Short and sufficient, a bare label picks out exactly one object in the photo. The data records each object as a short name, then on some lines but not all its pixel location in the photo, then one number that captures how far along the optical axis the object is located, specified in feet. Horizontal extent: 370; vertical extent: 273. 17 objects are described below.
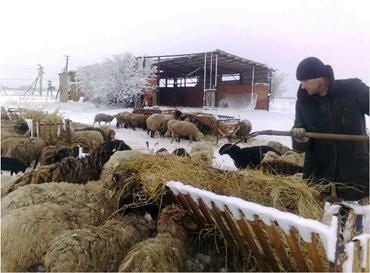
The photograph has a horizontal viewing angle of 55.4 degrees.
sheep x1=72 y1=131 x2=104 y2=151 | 19.32
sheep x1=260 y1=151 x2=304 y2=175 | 13.03
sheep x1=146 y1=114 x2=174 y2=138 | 26.82
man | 6.81
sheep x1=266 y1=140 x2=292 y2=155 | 19.48
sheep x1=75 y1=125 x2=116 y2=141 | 22.28
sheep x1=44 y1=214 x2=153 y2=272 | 6.09
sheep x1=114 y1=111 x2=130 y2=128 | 23.01
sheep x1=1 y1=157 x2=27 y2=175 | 13.70
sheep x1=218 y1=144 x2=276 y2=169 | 17.14
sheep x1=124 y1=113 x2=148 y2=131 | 23.49
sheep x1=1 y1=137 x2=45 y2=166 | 15.67
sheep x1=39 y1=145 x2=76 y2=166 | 14.96
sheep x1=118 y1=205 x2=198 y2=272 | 5.86
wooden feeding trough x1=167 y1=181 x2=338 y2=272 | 4.76
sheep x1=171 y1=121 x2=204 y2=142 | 27.40
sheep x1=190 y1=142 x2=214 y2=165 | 19.16
